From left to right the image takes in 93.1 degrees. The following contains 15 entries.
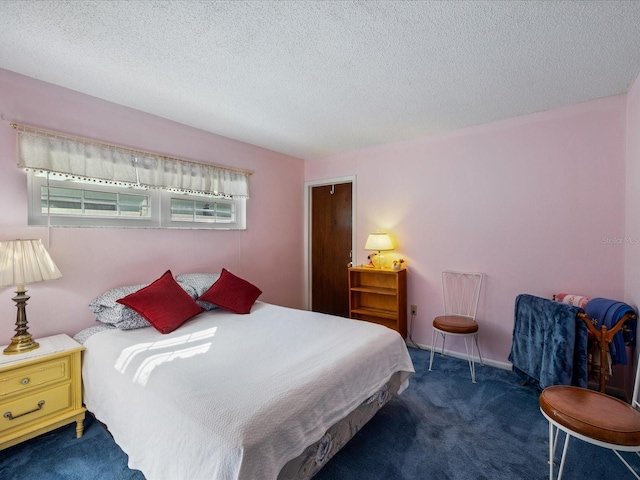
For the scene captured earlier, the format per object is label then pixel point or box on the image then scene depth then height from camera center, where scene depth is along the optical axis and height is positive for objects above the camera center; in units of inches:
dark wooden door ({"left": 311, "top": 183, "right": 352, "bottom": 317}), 168.2 -5.0
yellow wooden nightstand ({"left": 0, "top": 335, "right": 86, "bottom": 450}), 69.2 -37.6
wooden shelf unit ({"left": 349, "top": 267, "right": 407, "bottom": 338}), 137.2 -28.4
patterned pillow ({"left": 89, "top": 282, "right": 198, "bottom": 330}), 90.6 -22.8
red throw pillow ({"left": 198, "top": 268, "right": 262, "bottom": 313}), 111.8 -21.4
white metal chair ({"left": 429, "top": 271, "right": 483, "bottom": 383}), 117.5 -27.2
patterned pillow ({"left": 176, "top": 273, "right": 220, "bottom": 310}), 112.4 -17.0
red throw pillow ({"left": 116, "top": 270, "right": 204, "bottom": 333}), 91.9 -21.1
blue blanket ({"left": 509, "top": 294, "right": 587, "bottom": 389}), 82.7 -30.5
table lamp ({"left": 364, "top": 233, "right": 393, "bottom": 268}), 140.0 -1.7
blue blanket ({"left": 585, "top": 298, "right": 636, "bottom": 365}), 83.0 -24.6
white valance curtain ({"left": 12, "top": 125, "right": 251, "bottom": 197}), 85.8 +24.8
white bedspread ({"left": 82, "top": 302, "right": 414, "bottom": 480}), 47.8 -29.7
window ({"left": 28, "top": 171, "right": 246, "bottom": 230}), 90.3 +11.3
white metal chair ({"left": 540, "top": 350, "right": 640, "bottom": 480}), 51.4 -32.7
